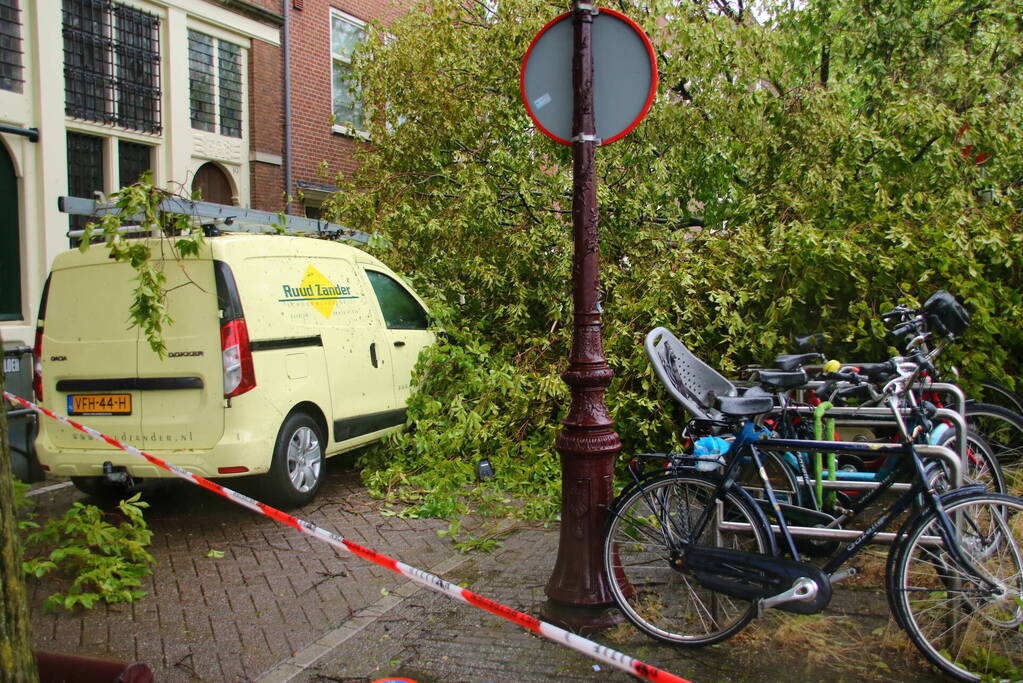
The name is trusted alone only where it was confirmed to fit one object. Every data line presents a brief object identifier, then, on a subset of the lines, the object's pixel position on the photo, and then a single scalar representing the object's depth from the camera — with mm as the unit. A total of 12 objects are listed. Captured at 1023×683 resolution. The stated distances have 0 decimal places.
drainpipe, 14367
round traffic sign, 3959
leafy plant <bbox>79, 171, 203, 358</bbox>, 5391
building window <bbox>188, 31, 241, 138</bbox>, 13031
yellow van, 5551
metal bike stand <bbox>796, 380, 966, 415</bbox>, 4695
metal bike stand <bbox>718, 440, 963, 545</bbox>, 3489
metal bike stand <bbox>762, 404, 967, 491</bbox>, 3855
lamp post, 3953
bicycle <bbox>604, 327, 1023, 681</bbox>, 3312
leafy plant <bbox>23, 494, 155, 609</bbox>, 4453
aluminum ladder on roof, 5633
